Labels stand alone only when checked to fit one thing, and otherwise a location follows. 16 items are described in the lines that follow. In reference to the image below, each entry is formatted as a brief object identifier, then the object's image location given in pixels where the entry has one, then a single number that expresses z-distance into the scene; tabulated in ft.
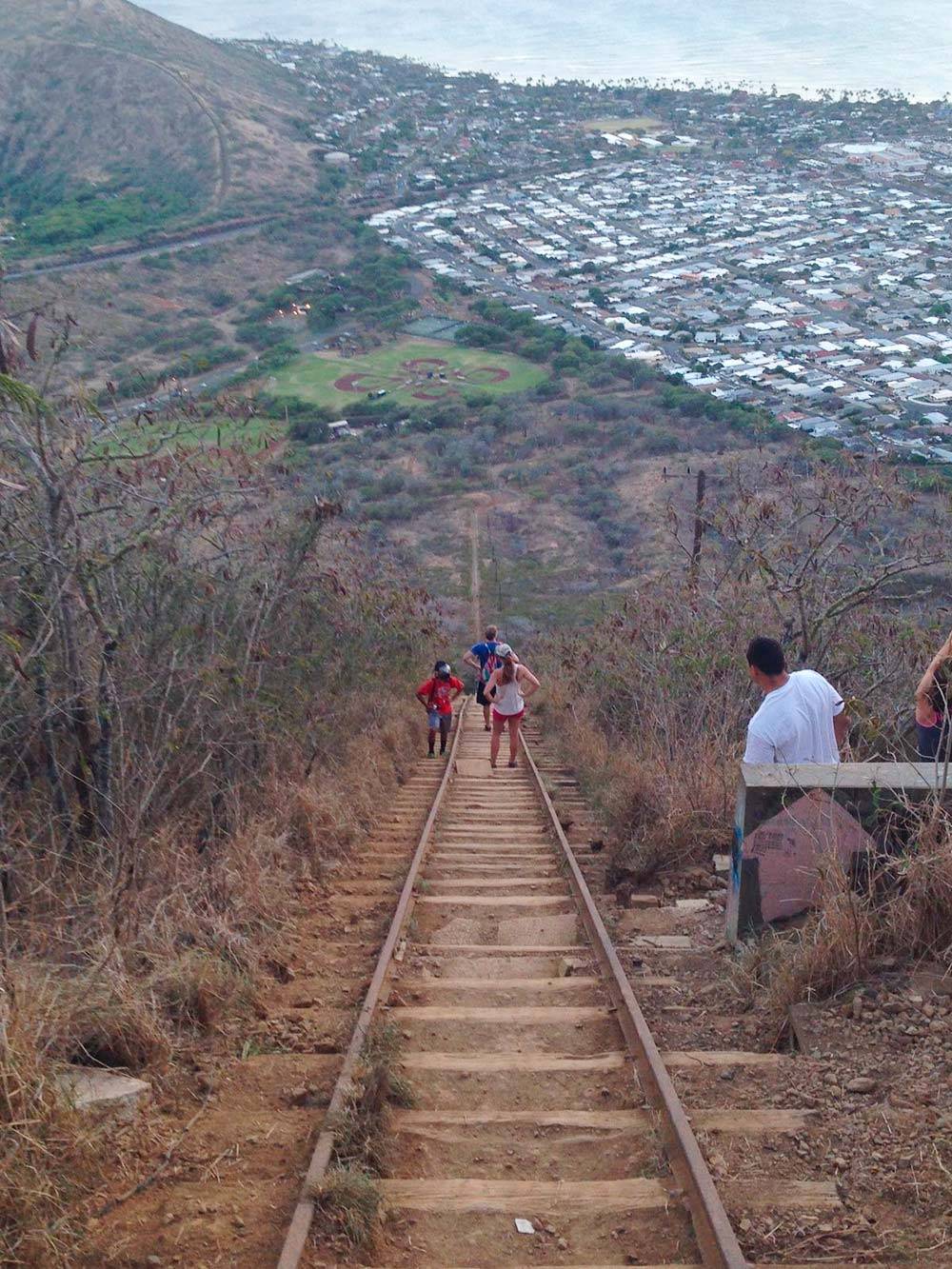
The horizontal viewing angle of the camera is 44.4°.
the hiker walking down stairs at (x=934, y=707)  21.98
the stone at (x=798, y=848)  20.13
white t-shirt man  21.34
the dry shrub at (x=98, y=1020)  15.29
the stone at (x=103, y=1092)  14.21
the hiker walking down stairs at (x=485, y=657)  51.26
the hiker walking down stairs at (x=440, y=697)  52.19
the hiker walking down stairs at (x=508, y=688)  44.50
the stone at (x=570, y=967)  21.80
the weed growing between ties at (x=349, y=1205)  12.51
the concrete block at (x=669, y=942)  23.49
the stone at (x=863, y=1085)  15.78
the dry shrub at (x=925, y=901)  18.35
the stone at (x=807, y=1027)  17.29
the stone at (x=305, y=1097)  15.99
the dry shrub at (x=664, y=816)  29.19
